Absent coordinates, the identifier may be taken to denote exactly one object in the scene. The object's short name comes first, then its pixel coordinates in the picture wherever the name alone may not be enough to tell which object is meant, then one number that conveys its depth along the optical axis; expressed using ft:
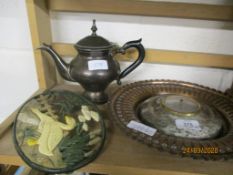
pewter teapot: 1.86
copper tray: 1.51
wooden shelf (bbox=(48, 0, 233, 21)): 2.12
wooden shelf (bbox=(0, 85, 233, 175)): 1.42
